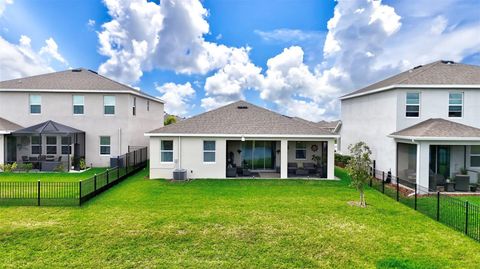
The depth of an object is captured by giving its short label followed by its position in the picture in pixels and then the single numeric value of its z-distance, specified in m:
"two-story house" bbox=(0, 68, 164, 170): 22.84
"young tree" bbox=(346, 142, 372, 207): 12.71
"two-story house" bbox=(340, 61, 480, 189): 16.80
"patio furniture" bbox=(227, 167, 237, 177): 19.16
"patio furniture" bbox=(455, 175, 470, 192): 15.81
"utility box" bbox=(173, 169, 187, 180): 18.08
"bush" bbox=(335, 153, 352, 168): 24.93
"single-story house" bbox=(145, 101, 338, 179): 18.77
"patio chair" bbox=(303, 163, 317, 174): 20.38
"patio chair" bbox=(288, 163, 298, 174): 20.50
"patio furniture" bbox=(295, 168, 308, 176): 19.89
